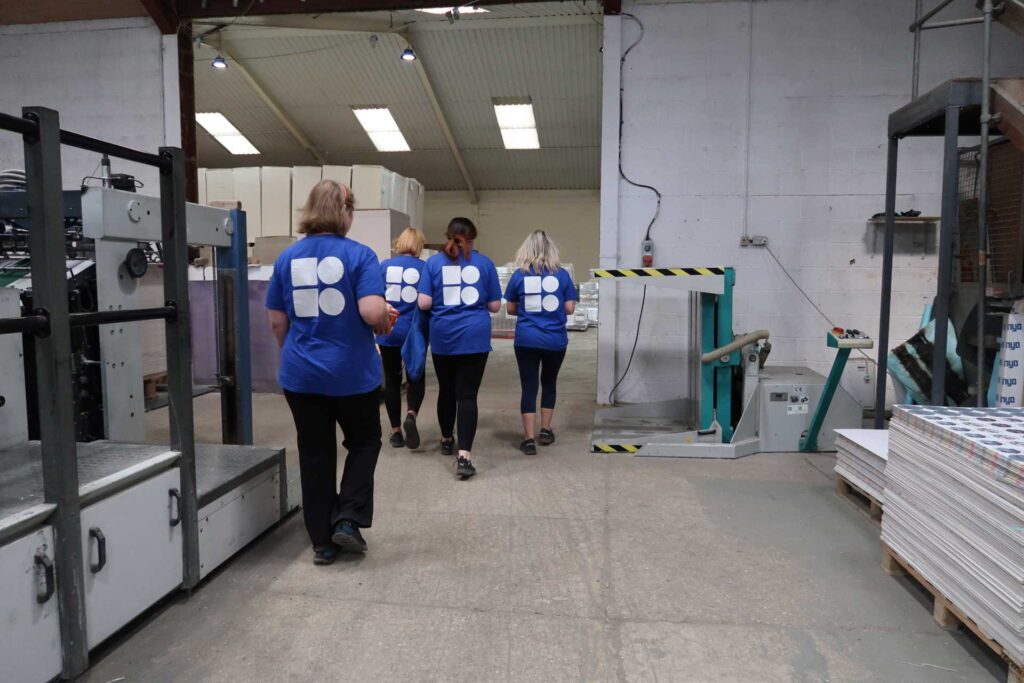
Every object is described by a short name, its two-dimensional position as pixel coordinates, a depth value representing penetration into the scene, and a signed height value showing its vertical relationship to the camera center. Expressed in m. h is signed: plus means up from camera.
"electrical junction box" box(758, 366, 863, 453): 4.51 -0.83
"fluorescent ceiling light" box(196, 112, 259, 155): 11.16 +2.96
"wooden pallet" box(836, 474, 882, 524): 3.27 -1.13
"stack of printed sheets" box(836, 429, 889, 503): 3.11 -0.84
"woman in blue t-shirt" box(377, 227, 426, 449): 4.47 -0.29
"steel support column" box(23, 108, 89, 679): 1.72 -0.21
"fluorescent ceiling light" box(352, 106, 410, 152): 10.66 +2.92
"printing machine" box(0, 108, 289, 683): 1.73 -0.59
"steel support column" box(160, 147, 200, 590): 2.28 -0.17
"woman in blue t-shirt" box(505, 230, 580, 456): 4.27 -0.09
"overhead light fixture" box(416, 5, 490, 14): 6.77 +3.24
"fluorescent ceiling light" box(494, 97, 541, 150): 10.23 +2.95
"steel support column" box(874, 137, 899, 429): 3.79 +0.04
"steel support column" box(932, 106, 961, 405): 3.09 +0.25
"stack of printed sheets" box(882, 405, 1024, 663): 1.89 -0.72
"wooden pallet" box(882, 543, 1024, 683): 1.91 -1.09
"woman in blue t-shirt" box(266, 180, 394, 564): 2.50 -0.24
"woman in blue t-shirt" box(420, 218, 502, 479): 3.86 -0.12
